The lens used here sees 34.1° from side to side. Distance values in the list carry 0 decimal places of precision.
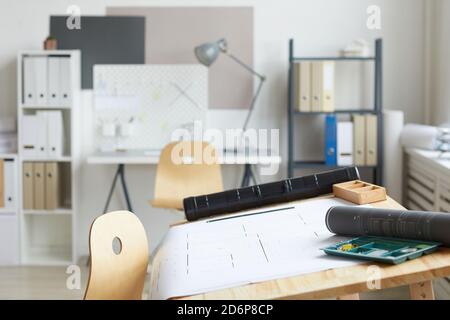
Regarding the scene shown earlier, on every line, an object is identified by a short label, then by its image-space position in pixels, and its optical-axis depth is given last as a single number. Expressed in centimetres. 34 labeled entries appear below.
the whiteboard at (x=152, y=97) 523
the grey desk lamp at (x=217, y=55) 485
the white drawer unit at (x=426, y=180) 397
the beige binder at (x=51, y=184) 499
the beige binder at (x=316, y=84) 486
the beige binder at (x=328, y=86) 486
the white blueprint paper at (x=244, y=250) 160
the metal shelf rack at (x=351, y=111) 491
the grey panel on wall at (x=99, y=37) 523
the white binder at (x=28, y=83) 495
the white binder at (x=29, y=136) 497
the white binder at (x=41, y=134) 498
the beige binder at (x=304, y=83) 486
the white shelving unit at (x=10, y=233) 503
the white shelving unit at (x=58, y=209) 498
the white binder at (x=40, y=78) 495
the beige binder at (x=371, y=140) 489
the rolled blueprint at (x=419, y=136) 456
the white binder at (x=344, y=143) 491
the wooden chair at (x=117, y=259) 192
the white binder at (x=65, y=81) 496
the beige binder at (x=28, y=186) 499
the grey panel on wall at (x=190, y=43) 523
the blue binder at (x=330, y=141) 490
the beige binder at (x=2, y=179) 498
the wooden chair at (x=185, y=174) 445
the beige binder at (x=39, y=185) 499
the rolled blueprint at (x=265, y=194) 238
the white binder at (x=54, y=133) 497
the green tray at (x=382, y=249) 159
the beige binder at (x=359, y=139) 489
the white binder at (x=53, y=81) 496
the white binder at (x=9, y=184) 498
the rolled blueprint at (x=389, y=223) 167
